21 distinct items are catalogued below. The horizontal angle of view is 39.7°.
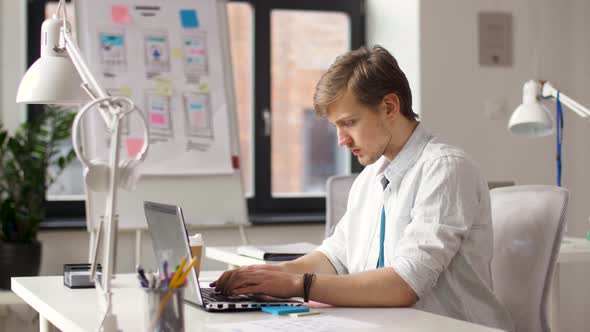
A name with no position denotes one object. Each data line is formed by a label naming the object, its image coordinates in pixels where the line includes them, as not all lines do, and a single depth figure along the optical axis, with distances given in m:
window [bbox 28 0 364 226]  4.58
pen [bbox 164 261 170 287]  1.32
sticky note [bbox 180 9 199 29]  4.12
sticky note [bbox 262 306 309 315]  1.60
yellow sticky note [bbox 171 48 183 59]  4.08
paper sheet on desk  1.44
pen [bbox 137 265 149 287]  1.32
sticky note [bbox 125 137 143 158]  3.92
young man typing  1.72
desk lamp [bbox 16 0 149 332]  1.29
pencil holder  1.30
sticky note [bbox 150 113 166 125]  3.99
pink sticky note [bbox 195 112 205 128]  4.07
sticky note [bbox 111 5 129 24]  3.98
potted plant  3.68
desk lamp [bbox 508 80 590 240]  3.34
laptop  1.59
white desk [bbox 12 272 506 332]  1.50
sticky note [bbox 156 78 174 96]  4.03
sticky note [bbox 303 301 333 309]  1.73
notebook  2.64
